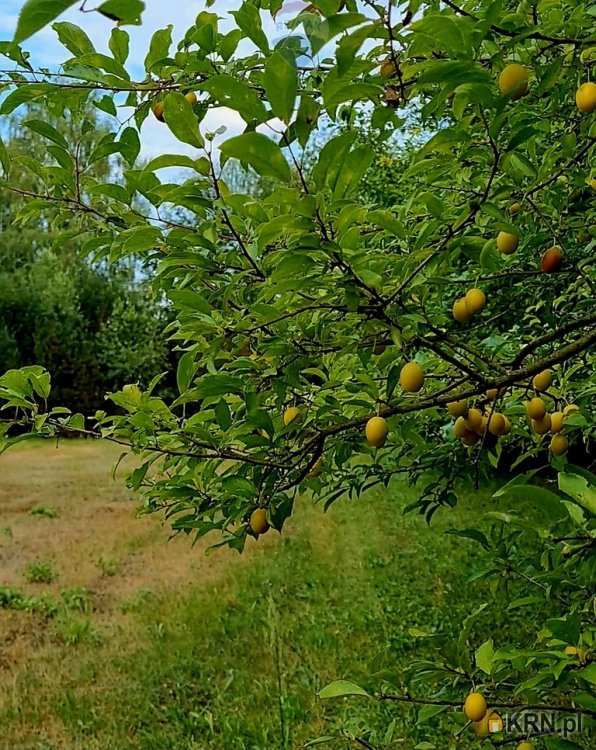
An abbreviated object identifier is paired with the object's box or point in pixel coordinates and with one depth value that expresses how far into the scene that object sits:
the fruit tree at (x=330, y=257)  0.64
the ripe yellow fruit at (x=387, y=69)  0.86
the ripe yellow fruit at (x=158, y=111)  0.95
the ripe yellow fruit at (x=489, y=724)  0.90
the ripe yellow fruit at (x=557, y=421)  1.12
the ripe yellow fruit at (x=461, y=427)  1.14
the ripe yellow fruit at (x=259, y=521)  1.02
